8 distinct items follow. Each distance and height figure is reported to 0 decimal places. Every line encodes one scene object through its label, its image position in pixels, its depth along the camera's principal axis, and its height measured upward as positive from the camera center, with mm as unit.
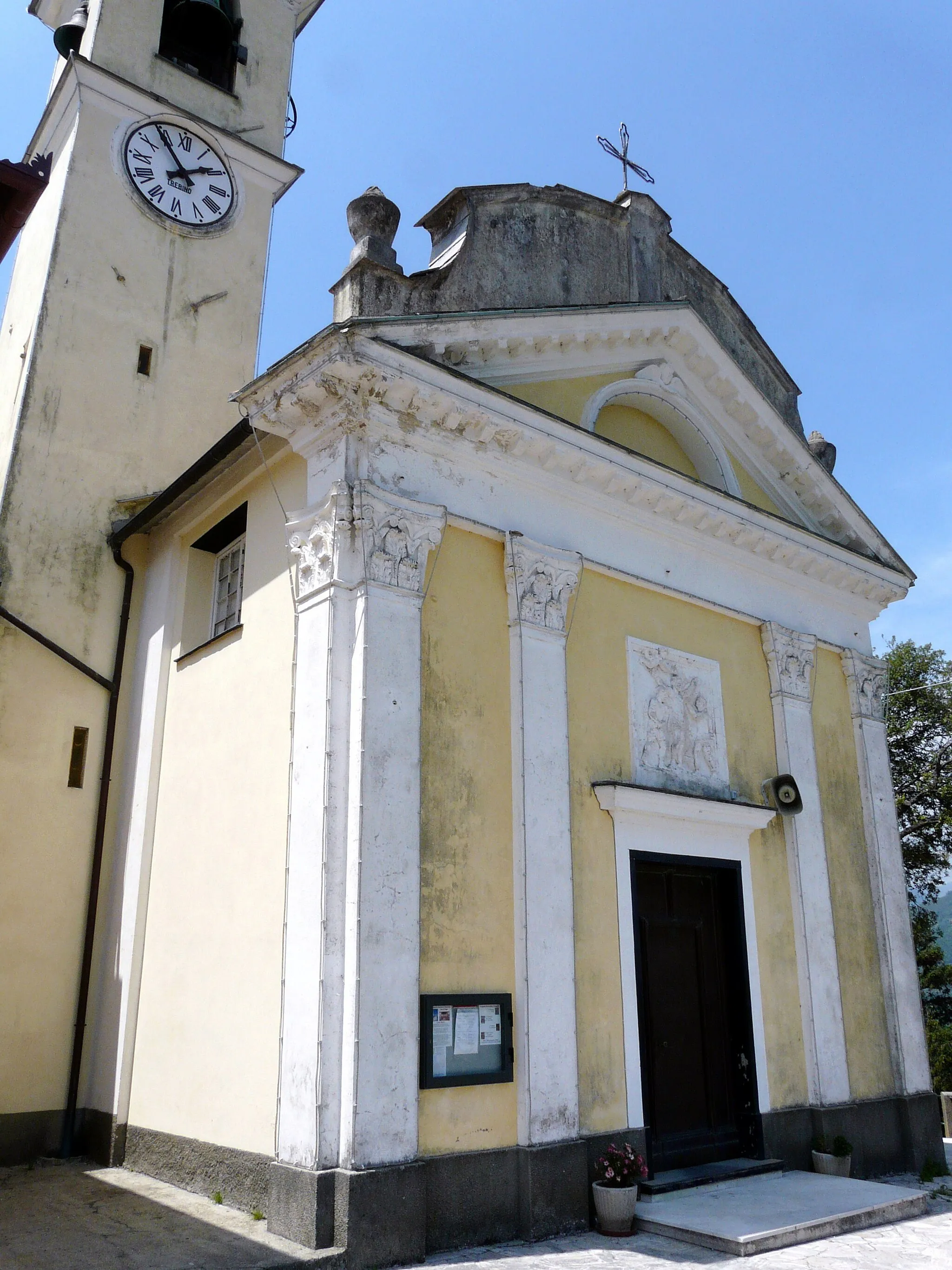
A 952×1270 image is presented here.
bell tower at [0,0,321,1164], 9570 +7024
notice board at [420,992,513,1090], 6688 -174
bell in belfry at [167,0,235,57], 13898 +12694
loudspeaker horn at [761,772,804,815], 10070 +1979
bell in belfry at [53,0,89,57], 13398 +11922
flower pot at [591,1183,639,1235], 6996 -1265
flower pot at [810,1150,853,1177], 9078 -1278
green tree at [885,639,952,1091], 21703 +4572
